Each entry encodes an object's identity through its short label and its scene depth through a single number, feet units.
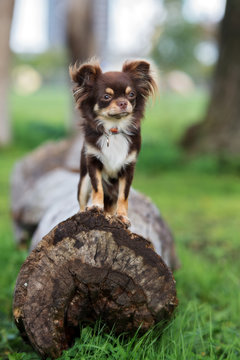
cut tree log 8.52
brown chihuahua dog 8.80
